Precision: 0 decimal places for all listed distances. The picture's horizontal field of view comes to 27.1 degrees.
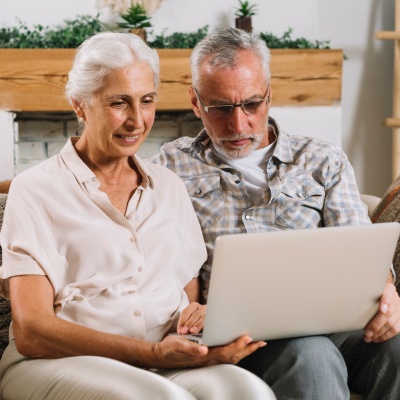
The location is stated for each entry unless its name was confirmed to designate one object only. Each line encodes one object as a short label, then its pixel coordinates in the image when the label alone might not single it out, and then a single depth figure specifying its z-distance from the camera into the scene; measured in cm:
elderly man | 213
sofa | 204
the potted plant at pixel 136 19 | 421
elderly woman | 159
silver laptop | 152
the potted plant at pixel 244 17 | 435
